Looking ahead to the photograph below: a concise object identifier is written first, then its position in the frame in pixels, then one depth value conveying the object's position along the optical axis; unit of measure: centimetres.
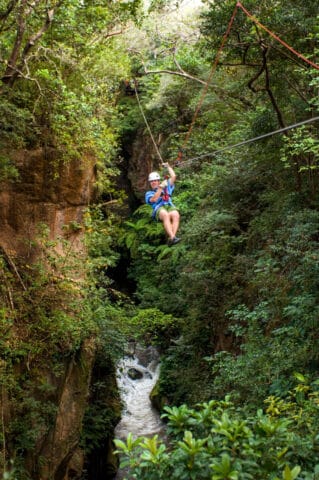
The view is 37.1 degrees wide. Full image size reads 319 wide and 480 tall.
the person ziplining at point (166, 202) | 821
